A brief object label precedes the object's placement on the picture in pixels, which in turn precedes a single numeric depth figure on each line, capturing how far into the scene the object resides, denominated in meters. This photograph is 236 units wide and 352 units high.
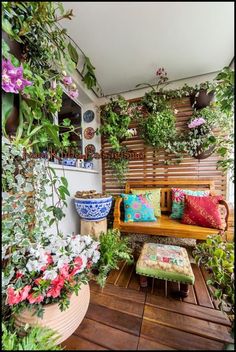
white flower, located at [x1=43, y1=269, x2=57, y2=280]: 0.73
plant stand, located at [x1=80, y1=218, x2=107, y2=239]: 1.47
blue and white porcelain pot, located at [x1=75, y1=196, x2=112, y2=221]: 1.42
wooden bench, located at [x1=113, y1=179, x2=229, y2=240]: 1.42
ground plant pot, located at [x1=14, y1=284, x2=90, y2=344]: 0.65
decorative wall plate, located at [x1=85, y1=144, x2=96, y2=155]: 1.34
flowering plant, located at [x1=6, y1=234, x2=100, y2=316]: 0.70
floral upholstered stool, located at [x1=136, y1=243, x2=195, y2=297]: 1.00
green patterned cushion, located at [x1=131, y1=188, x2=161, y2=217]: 1.81
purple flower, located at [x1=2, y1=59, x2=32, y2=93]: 0.56
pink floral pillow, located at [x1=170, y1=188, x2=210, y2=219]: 1.72
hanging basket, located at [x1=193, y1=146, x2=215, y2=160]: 1.46
